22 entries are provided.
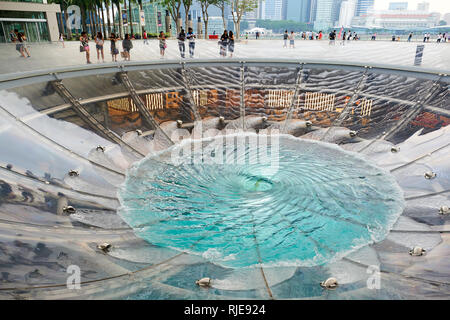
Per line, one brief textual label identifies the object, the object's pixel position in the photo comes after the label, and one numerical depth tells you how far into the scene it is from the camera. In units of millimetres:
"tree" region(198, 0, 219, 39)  40181
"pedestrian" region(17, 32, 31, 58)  11719
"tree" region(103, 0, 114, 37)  43072
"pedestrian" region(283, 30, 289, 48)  21253
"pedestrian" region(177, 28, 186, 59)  14266
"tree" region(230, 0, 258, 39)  38625
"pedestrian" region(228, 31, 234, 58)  14402
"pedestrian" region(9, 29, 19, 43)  13625
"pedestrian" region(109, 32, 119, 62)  12476
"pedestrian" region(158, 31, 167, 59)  14080
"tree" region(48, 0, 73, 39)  39688
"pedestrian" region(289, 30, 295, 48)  19362
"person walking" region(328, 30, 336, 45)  22906
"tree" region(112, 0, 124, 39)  40812
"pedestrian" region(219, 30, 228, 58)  14438
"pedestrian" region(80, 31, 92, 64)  12136
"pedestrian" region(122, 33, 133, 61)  12961
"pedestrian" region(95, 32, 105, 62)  12217
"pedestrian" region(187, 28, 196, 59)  14314
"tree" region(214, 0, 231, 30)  40809
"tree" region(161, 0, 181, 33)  36656
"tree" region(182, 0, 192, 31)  36675
